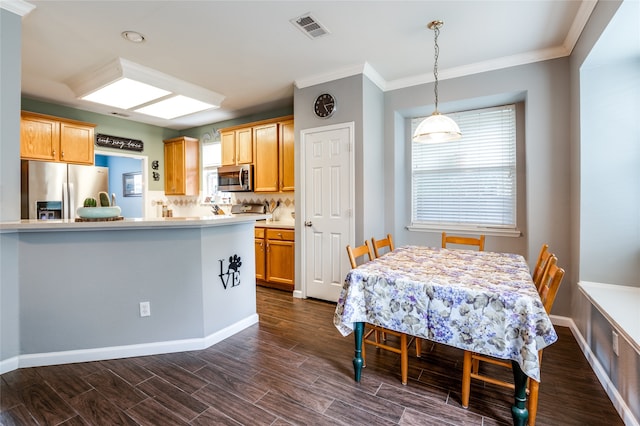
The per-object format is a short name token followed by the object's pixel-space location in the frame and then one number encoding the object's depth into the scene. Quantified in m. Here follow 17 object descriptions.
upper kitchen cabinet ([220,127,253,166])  4.83
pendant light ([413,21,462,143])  2.31
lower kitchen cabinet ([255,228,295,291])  4.13
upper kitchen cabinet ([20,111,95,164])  4.02
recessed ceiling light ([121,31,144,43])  2.73
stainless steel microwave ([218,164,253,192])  4.80
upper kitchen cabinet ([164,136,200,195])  5.67
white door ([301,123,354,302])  3.57
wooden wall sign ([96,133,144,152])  5.00
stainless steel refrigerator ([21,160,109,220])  3.96
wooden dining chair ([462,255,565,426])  1.59
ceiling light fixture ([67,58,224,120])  3.36
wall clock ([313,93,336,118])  3.60
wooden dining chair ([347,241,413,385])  2.03
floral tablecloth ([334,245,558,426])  1.53
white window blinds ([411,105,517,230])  3.56
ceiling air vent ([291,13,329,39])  2.52
